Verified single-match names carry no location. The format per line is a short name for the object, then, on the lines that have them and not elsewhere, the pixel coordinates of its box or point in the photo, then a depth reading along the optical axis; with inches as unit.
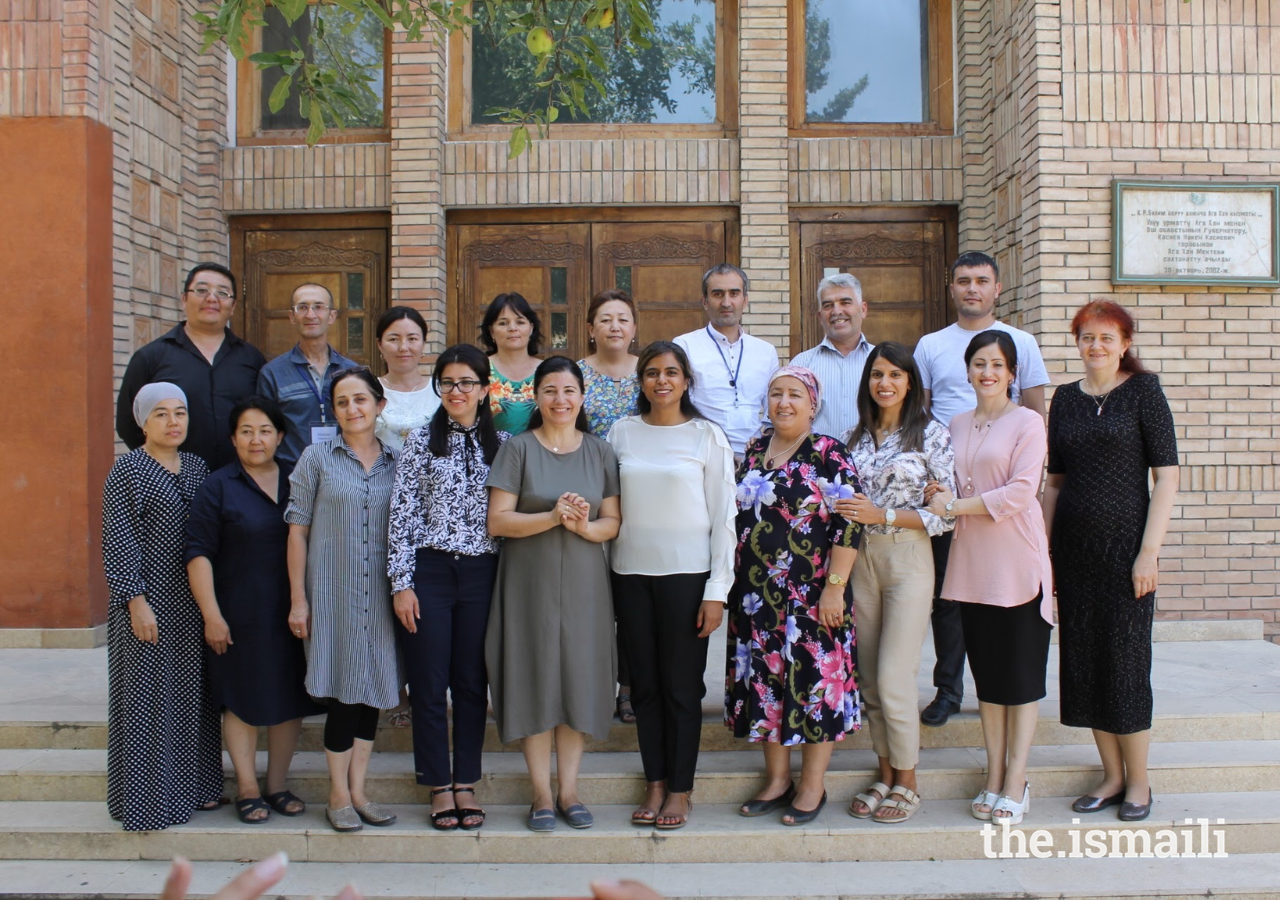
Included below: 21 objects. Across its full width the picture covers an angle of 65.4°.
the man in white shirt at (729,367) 180.1
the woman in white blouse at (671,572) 153.0
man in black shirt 178.1
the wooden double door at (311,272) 291.3
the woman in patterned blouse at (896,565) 154.9
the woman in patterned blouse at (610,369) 171.3
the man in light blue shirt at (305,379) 176.4
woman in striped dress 151.3
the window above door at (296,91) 291.7
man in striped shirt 184.1
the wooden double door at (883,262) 287.6
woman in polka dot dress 151.7
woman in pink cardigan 153.7
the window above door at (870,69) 292.5
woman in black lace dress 155.4
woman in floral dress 152.3
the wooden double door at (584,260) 288.2
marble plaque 249.0
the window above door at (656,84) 291.7
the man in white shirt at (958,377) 181.9
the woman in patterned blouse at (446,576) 151.8
